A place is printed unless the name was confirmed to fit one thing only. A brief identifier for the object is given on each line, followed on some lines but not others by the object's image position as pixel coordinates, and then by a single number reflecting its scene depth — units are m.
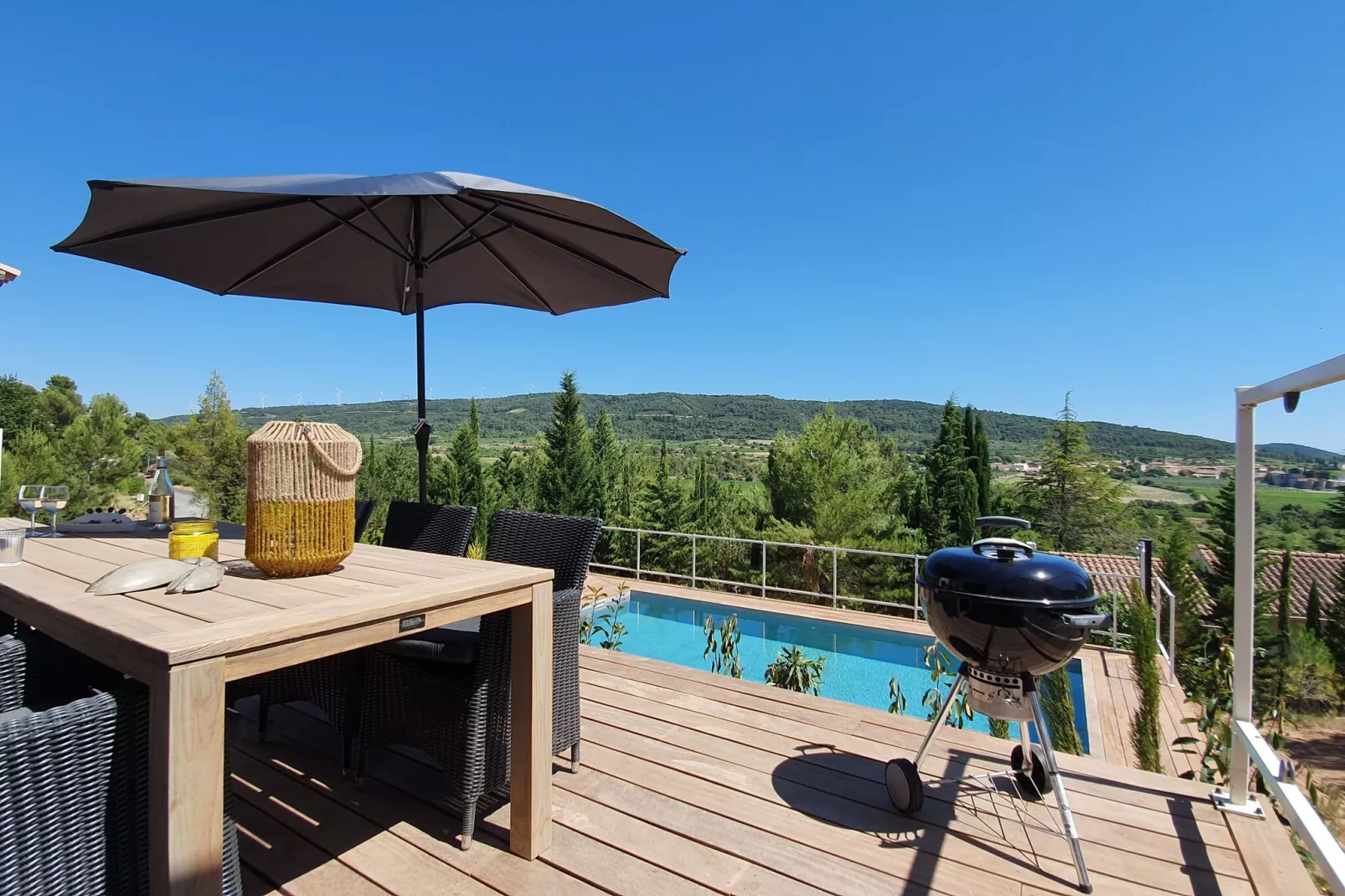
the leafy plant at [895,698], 2.89
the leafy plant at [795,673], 3.33
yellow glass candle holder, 1.36
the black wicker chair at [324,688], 1.68
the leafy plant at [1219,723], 2.02
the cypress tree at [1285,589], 17.77
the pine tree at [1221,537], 16.14
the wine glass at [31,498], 1.83
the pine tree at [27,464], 10.97
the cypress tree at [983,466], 23.28
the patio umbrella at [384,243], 1.79
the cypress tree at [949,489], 21.70
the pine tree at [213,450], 22.56
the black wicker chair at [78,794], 0.66
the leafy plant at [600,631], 3.90
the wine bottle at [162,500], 2.01
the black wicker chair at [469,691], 1.46
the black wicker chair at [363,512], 2.62
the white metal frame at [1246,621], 1.53
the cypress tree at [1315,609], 19.34
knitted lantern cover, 1.17
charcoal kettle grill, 1.37
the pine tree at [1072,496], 25.80
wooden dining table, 0.79
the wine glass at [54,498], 1.84
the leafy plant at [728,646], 3.37
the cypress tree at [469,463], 21.70
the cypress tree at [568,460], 20.62
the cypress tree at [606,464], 21.35
